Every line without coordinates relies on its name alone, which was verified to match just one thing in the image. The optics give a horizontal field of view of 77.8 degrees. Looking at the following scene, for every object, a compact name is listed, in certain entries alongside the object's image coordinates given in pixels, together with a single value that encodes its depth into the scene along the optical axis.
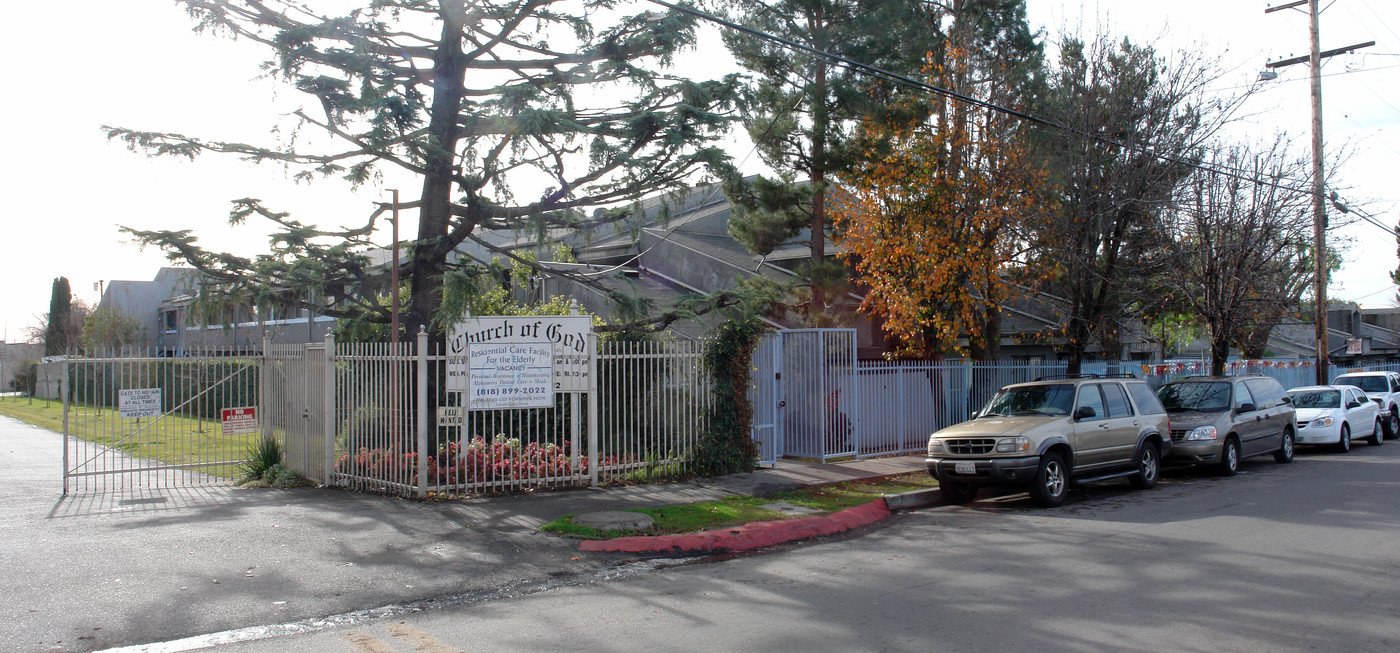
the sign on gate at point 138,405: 12.00
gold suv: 11.29
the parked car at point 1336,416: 18.44
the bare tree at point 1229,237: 18.42
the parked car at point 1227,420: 14.44
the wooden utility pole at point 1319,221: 20.08
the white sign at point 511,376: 11.69
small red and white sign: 12.49
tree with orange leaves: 16.95
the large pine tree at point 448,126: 12.07
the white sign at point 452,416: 11.40
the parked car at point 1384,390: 21.86
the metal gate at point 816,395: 15.34
